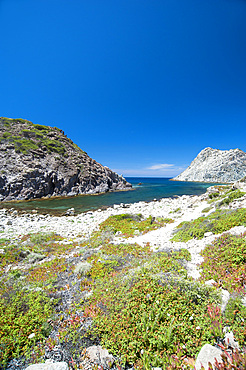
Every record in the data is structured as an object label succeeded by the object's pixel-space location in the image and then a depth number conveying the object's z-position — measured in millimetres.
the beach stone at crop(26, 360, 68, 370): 3404
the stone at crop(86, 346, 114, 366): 3648
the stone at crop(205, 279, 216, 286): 5490
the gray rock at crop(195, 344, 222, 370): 3121
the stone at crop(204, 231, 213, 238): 9750
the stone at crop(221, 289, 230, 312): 4387
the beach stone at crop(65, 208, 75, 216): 25211
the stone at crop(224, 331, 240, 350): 3369
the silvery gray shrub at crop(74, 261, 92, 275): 7570
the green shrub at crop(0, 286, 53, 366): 4023
